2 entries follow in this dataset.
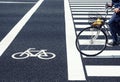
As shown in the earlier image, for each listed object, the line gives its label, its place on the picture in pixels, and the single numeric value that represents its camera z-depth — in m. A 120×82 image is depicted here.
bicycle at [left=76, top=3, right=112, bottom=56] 9.65
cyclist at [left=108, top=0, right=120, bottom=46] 9.52
